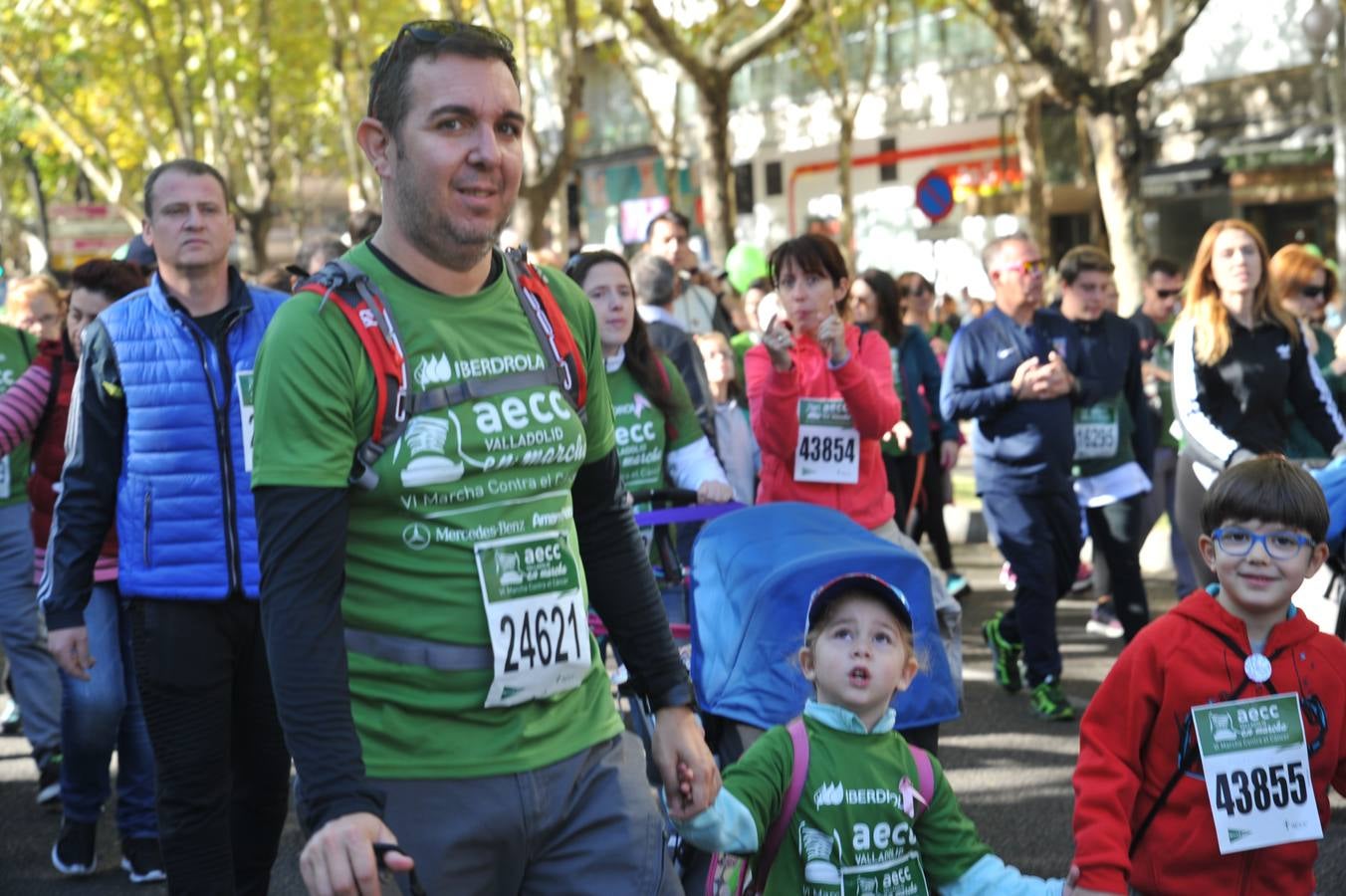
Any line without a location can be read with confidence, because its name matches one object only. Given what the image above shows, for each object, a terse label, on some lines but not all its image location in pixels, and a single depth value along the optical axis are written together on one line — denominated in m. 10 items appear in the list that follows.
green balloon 14.70
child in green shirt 3.86
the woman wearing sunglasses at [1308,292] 9.71
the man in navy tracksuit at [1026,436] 8.25
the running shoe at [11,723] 8.99
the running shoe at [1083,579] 11.75
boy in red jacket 4.02
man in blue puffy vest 4.79
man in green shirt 2.73
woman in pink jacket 6.94
